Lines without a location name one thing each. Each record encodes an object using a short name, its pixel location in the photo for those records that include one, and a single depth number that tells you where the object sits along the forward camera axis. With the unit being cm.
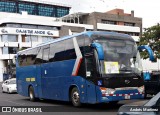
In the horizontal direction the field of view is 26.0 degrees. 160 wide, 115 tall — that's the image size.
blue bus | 1437
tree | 3725
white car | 3154
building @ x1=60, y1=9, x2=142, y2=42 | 9925
